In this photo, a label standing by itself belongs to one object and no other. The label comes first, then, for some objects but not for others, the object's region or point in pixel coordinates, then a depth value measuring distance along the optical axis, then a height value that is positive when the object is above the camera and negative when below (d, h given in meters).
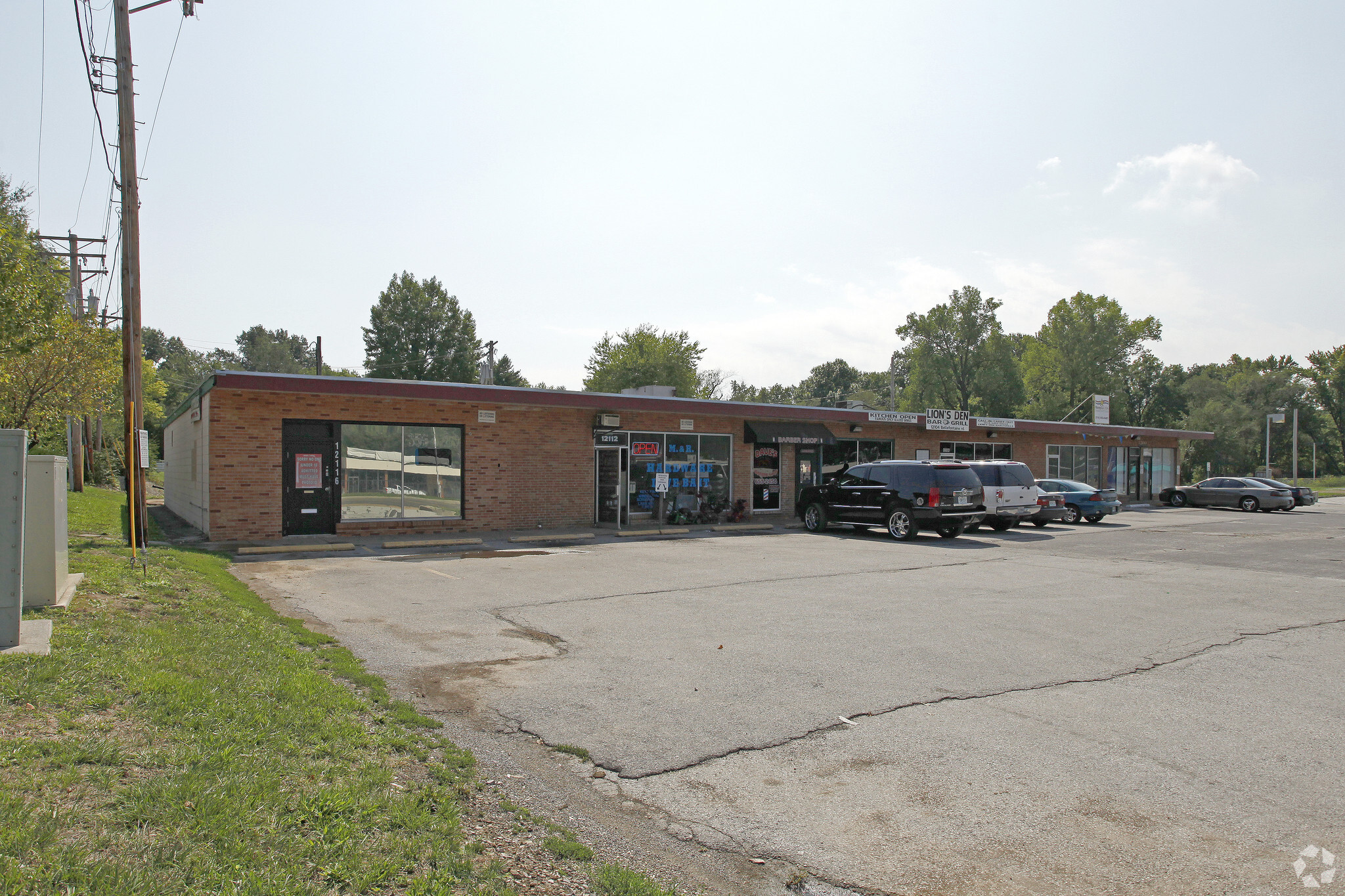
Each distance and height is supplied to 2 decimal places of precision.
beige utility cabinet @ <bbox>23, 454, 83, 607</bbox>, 6.55 -0.70
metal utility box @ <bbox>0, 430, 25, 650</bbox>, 5.33 -0.53
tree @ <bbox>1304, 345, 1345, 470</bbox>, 87.88 +8.27
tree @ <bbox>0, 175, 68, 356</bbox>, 13.56 +2.80
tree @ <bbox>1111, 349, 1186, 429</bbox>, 83.06 +6.20
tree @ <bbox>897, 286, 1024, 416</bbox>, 70.88 +8.79
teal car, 25.56 -1.40
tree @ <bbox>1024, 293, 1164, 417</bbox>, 68.75 +9.33
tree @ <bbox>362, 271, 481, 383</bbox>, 74.19 +10.80
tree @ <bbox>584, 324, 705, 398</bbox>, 67.44 +7.70
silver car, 32.56 -1.55
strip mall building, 16.98 +0.02
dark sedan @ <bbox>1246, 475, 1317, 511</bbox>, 33.73 -1.54
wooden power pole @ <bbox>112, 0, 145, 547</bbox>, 13.23 +4.00
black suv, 18.91 -1.00
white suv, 21.25 -0.89
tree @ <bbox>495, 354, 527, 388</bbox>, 84.50 +8.41
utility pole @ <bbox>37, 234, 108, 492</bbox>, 31.84 +6.35
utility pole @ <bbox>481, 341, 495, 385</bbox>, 46.91 +4.92
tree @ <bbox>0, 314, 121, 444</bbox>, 25.11 +2.34
